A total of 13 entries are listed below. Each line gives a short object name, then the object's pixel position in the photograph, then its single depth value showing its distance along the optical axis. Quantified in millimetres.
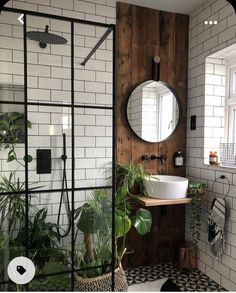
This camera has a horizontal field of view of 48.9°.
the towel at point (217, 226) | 2266
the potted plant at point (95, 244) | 1785
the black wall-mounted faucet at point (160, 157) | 2727
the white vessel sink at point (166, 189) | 2305
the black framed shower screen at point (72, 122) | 1606
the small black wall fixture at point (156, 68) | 2676
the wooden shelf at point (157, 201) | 2277
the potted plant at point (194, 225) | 2404
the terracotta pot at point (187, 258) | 2555
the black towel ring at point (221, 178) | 2306
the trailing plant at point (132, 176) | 2479
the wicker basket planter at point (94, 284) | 1854
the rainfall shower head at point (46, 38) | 1772
